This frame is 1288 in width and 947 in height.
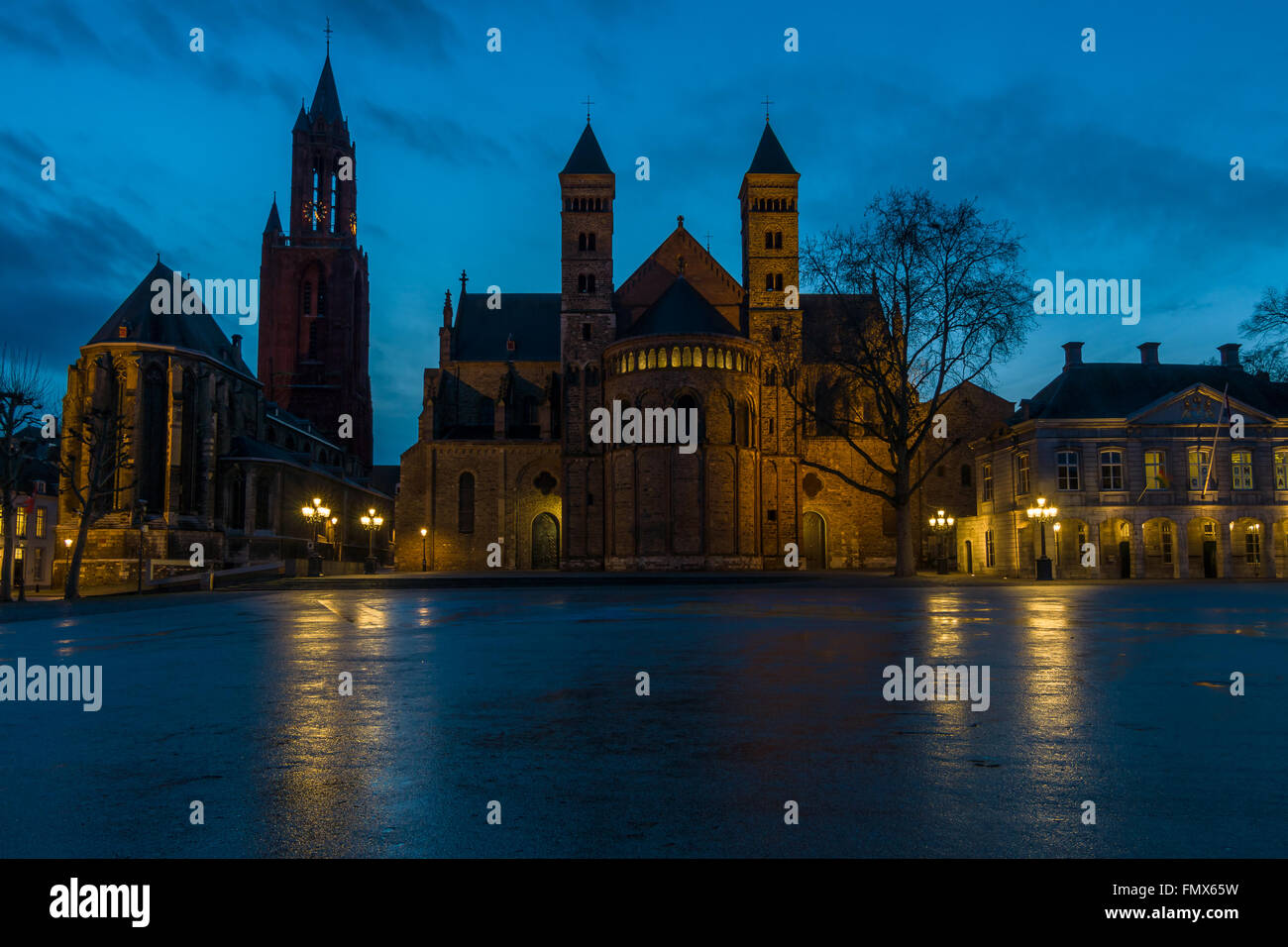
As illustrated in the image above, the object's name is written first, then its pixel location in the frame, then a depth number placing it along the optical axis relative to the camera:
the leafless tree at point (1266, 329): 38.69
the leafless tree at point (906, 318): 34.72
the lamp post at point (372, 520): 44.22
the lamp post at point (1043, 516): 37.53
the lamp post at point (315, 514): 39.75
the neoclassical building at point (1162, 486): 42.06
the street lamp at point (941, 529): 47.91
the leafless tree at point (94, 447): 41.16
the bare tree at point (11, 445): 29.61
